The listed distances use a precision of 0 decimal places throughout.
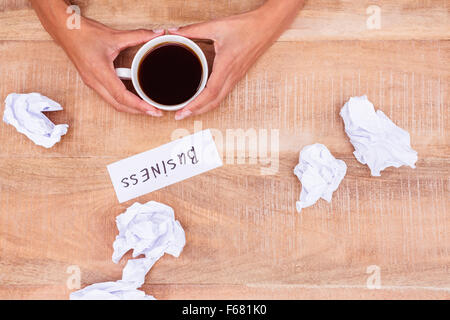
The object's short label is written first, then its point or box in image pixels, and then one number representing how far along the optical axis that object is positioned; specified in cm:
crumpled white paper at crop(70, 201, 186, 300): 65
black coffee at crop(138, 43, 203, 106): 63
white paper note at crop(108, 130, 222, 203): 68
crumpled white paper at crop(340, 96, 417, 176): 66
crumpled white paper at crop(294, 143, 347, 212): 66
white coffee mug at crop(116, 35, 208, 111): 61
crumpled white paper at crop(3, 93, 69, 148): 67
